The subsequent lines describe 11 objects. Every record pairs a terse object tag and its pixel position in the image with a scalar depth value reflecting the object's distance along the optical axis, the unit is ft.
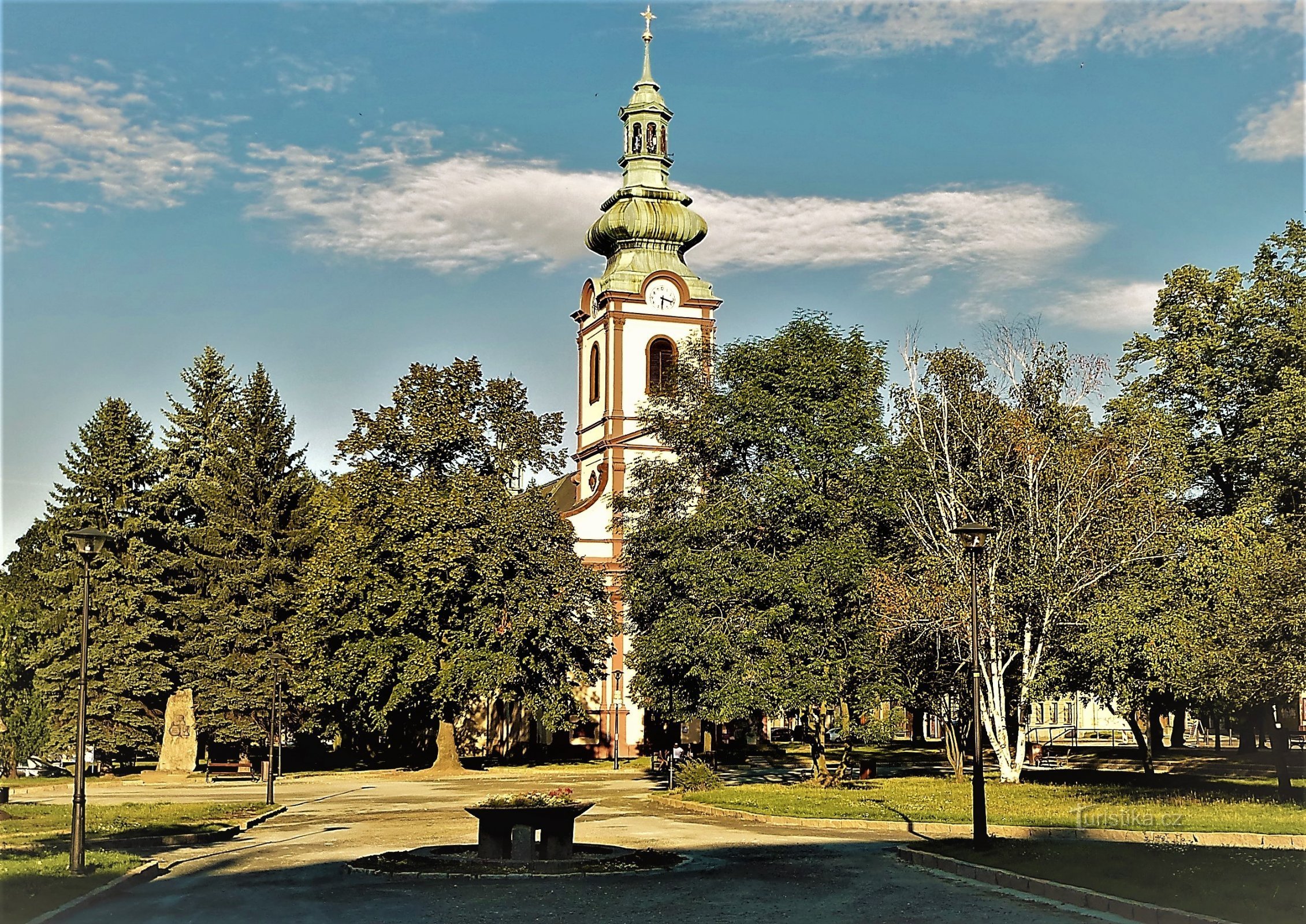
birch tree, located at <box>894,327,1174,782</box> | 112.06
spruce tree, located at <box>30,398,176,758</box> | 149.89
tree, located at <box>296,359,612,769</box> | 141.18
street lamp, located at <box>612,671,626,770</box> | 175.83
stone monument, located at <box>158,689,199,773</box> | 153.17
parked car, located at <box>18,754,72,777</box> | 151.23
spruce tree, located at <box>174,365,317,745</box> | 149.79
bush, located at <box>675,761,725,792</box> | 109.50
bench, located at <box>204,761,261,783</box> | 151.23
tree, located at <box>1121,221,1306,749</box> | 123.95
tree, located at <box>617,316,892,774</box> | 111.14
